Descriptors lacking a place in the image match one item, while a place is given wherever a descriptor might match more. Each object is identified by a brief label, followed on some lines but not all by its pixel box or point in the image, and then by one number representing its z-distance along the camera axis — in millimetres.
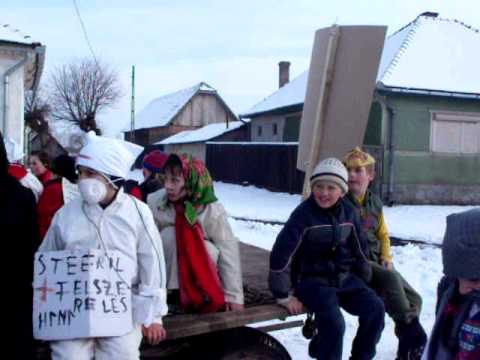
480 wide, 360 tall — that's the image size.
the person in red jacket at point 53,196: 3520
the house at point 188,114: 43406
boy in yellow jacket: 3850
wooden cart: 2852
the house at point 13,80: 12117
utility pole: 36188
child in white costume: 2543
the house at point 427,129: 15977
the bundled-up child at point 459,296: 1790
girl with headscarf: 3123
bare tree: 48688
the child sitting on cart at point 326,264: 3357
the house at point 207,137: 30703
